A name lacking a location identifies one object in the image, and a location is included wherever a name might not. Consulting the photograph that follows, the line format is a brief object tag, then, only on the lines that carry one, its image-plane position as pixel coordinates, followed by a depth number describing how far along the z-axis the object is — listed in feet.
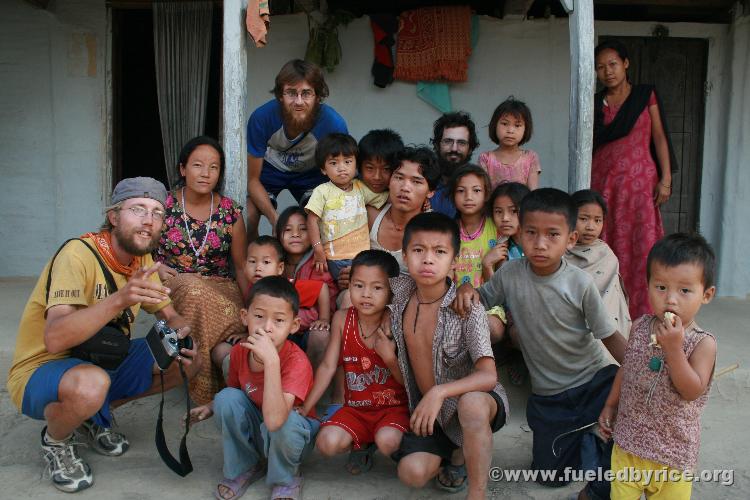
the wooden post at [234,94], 11.20
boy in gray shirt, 8.62
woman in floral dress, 11.07
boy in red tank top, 8.74
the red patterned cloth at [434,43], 17.94
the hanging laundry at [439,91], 18.31
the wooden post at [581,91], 11.43
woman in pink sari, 13.67
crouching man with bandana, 8.02
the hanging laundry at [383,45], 18.06
